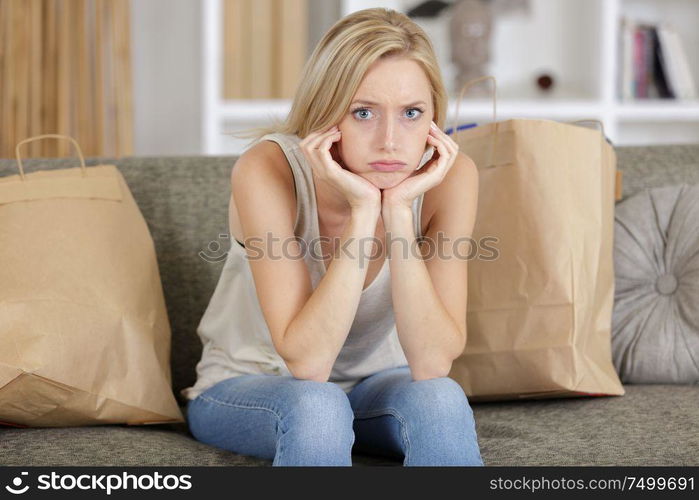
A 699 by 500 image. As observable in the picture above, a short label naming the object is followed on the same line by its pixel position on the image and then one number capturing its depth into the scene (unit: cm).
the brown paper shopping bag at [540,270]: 250
